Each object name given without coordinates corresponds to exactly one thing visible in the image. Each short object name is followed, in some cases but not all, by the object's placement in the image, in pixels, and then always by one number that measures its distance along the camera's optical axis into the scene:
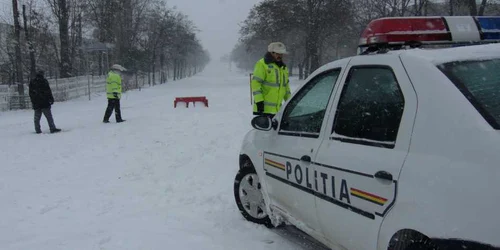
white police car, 2.13
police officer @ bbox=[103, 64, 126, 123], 13.65
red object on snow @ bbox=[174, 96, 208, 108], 18.58
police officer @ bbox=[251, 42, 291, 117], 6.53
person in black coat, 12.10
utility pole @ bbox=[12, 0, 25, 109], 21.31
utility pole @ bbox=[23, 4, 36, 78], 23.73
